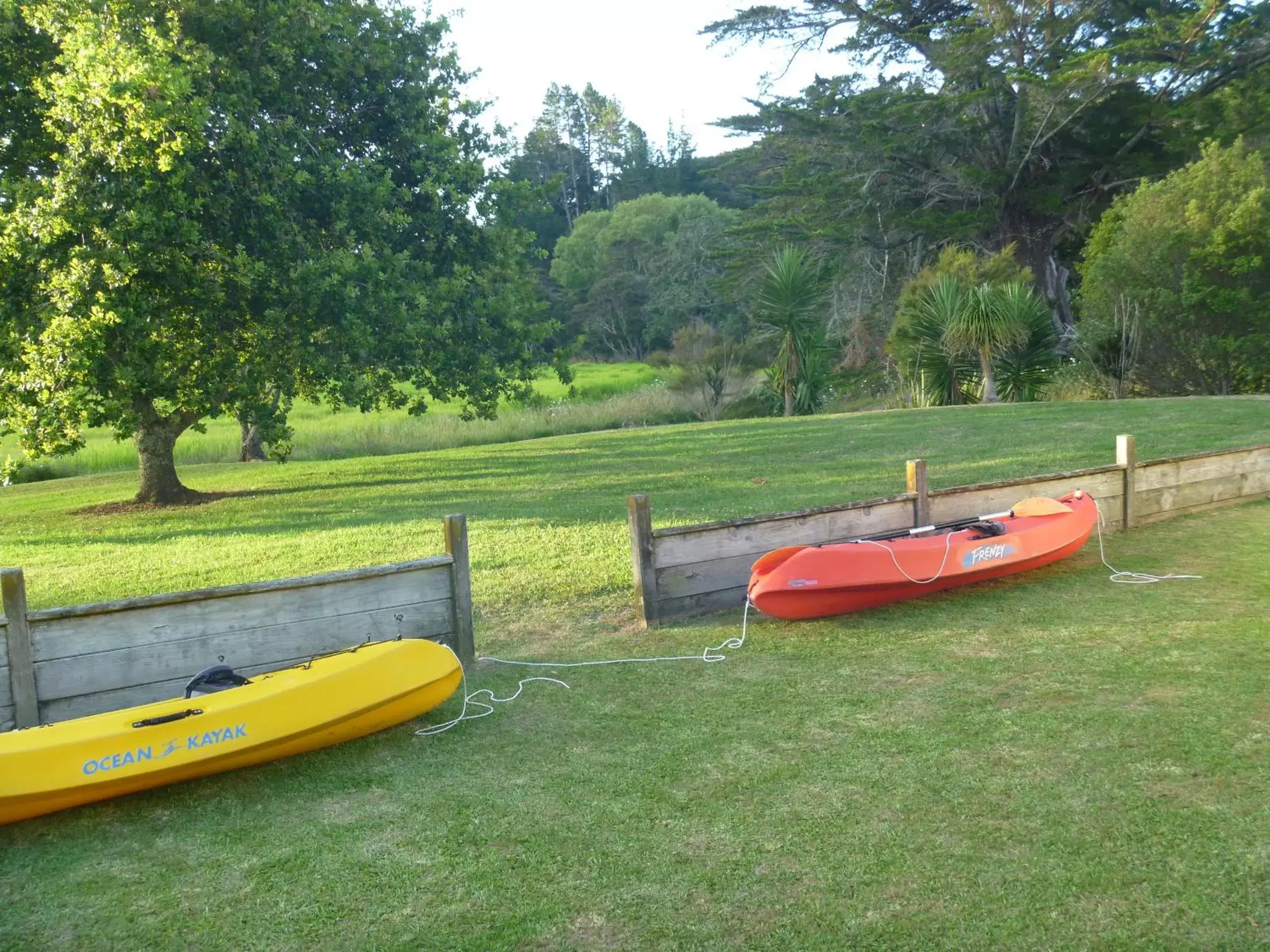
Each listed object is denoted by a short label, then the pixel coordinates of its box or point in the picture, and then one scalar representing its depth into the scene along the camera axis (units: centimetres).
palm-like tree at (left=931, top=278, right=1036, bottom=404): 1881
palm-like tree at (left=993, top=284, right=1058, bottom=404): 1928
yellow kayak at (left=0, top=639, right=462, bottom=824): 411
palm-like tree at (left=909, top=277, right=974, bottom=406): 1998
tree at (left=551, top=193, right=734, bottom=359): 5541
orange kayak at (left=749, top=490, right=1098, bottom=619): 641
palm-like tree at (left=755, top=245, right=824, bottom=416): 2223
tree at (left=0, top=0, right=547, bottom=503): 1155
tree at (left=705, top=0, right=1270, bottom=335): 2498
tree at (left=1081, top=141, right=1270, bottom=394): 1784
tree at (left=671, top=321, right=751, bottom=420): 2762
